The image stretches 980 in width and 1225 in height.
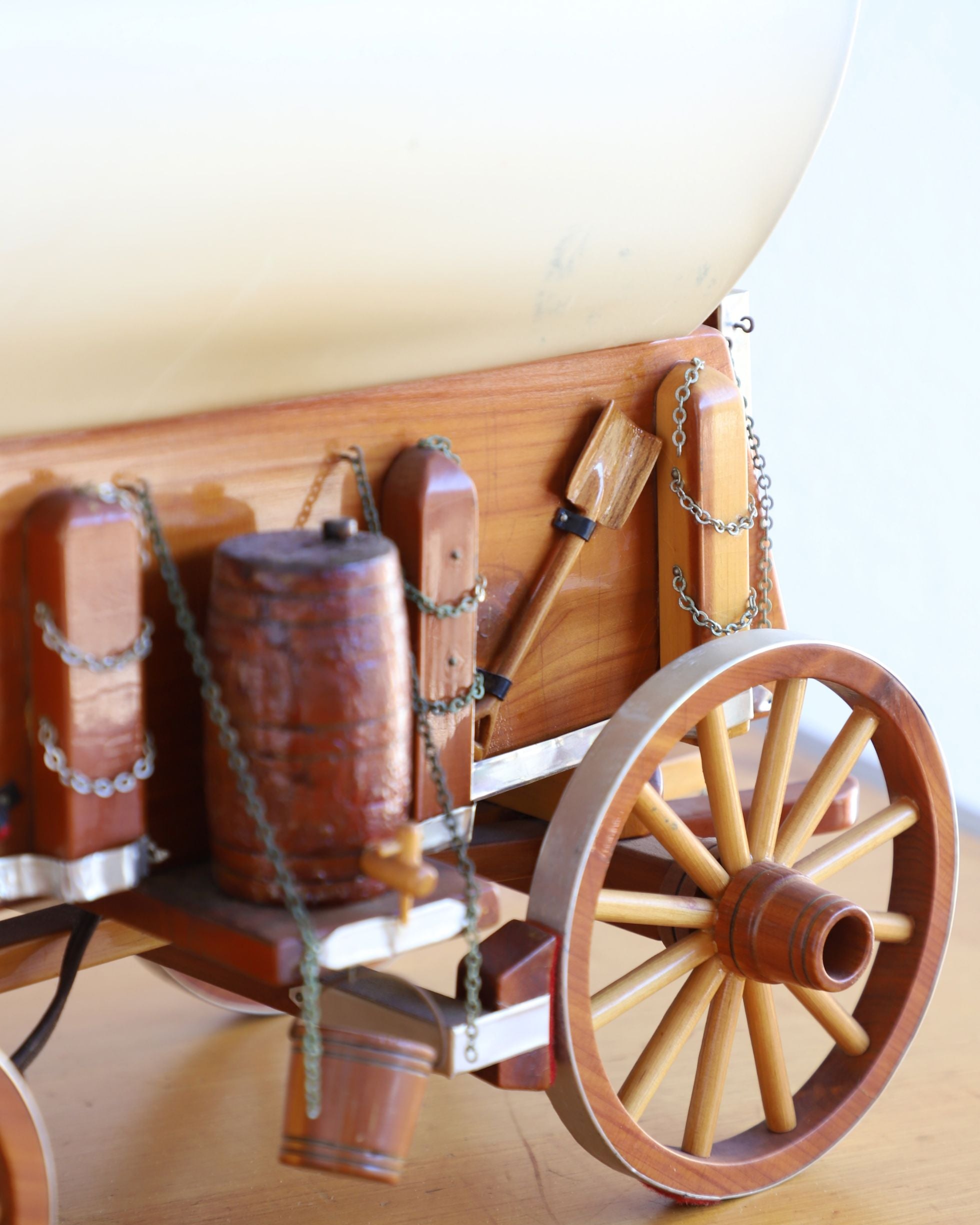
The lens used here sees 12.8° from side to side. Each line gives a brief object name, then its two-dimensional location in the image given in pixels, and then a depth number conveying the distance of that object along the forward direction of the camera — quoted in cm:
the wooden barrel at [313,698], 105
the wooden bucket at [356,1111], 105
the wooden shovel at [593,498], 116
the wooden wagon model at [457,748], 105
